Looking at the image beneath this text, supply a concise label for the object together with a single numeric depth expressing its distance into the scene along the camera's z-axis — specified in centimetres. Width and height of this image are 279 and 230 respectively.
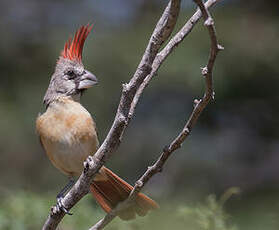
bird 866
